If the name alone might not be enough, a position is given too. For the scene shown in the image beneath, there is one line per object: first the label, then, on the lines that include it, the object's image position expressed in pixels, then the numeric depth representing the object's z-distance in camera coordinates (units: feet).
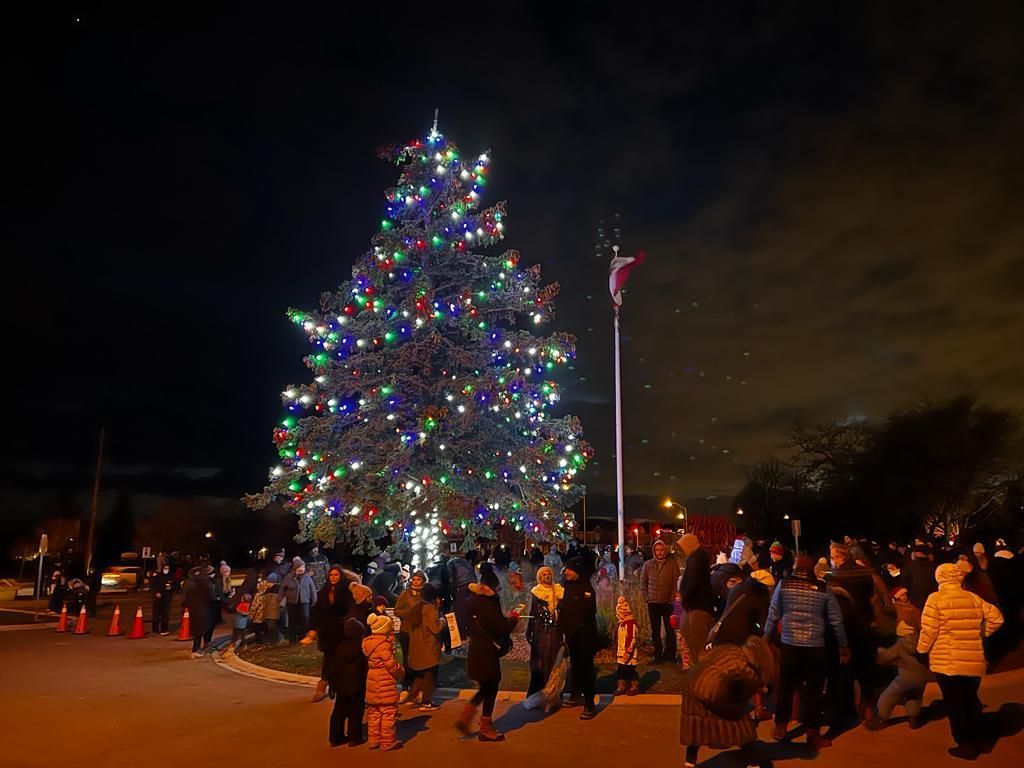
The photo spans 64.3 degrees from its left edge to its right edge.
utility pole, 113.70
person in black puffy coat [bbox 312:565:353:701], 28.89
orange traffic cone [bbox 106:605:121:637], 59.47
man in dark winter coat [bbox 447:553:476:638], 44.19
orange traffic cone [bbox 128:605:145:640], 57.36
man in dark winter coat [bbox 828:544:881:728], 27.35
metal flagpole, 53.88
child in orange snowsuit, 25.80
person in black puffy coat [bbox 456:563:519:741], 26.32
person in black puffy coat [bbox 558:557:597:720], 29.14
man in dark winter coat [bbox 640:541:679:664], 37.11
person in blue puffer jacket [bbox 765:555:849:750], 24.80
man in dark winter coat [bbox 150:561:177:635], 59.82
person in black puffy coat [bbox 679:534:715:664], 30.94
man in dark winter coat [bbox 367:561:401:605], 49.44
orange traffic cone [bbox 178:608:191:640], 56.75
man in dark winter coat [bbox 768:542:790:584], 34.45
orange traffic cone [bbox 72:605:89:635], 61.39
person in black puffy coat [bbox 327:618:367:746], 26.32
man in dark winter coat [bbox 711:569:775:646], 22.68
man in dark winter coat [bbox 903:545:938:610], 35.80
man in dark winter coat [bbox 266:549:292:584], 51.62
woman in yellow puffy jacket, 23.67
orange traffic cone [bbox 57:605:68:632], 62.39
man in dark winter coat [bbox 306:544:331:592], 59.57
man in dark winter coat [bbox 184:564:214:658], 48.91
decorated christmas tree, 55.93
